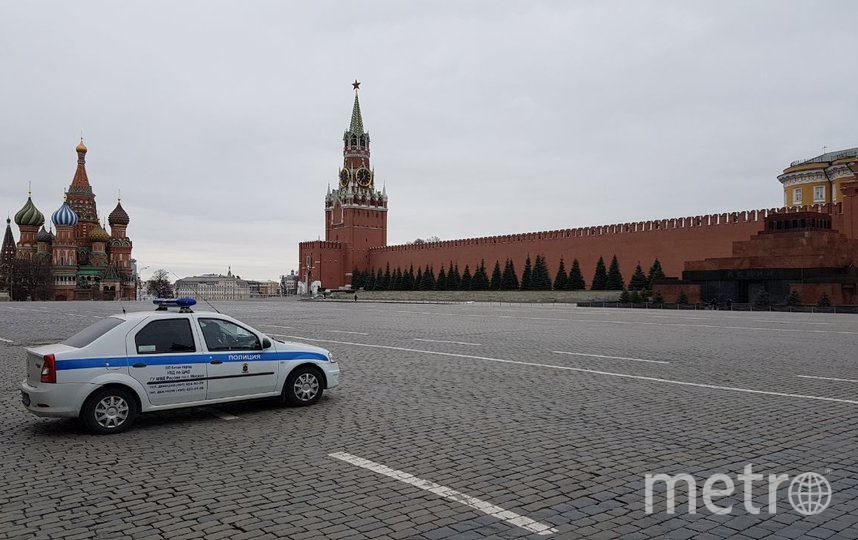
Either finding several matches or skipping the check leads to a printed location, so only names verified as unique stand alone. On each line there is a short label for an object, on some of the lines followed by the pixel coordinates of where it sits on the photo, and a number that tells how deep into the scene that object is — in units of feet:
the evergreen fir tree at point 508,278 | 178.19
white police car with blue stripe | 18.04
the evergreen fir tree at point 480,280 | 187.45
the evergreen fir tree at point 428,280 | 206.00
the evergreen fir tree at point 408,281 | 214.69
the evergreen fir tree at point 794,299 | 100.73
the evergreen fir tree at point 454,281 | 195.93
